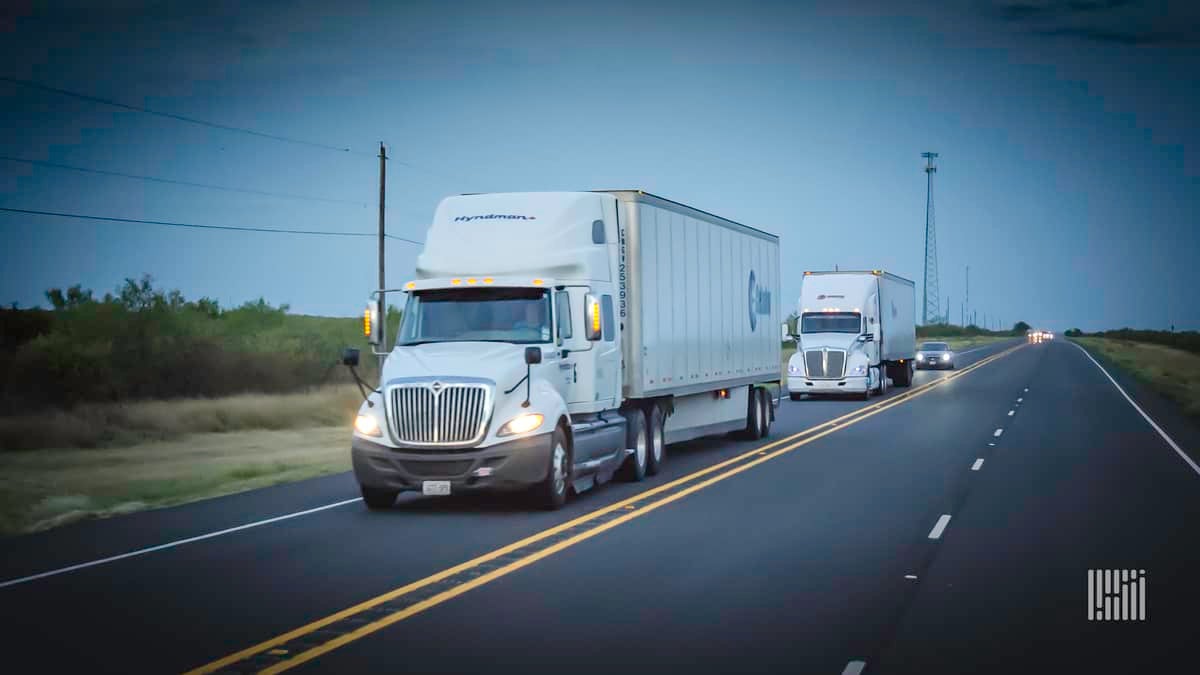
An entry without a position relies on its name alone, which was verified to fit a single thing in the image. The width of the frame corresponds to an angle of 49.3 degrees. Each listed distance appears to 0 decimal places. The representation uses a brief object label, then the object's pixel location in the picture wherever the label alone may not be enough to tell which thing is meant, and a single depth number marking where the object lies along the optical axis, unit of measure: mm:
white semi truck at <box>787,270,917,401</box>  40156
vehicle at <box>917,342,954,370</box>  68938
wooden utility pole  41594
